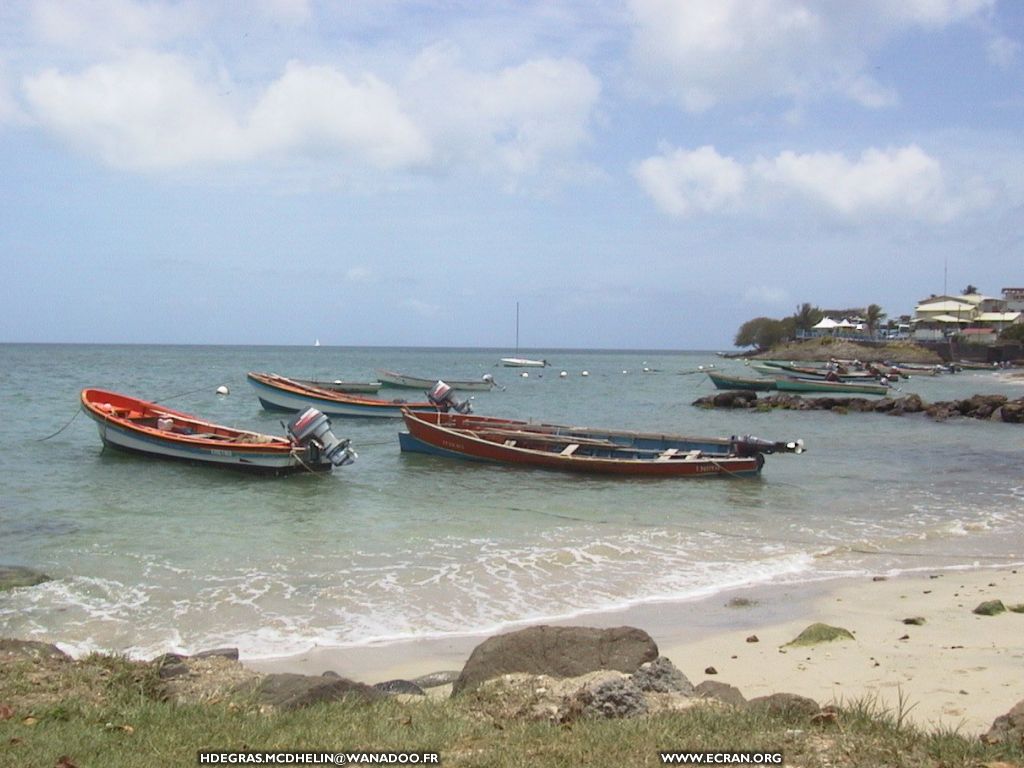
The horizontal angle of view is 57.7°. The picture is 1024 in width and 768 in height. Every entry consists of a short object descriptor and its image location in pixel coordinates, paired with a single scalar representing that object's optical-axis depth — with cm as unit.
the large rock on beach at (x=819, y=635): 839
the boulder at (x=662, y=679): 589
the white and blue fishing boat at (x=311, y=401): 3531
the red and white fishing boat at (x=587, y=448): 2072
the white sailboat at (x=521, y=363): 10662
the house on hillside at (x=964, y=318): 10919
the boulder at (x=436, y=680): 739
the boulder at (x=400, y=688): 670
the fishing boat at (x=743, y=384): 5622
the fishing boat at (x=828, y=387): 5113
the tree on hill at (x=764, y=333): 14400
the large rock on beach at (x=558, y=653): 662
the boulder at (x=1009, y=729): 472
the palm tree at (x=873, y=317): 12406
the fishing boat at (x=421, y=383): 5450
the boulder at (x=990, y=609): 924
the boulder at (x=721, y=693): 580
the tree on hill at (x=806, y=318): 14038
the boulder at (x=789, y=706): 516
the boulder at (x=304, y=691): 584
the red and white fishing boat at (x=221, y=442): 2022
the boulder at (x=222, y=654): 734
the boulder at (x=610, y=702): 529
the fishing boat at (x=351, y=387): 4566
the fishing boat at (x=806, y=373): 5959
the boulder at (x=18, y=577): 1109
